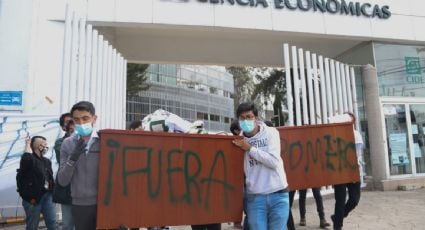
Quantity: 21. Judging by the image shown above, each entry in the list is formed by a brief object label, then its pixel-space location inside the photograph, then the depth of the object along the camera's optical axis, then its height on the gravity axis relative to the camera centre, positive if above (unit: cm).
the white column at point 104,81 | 839 +179
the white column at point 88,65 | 797 +204
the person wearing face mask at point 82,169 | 293 -3
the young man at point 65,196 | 386 -30
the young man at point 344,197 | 518 -55
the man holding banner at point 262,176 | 333 -15
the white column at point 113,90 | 891 +169
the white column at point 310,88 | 977 +170
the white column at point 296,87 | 941 +169
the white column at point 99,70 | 829 +199
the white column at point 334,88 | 1030 +176
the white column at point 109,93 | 864 +158
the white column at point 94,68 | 809 +199
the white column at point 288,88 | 923 +162
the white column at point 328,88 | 1020 +176
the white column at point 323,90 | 1005 +169
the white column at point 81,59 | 780 +212
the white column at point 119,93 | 938 +167
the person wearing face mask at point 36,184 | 502 -22
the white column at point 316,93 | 991 +160
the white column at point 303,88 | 954 +169
